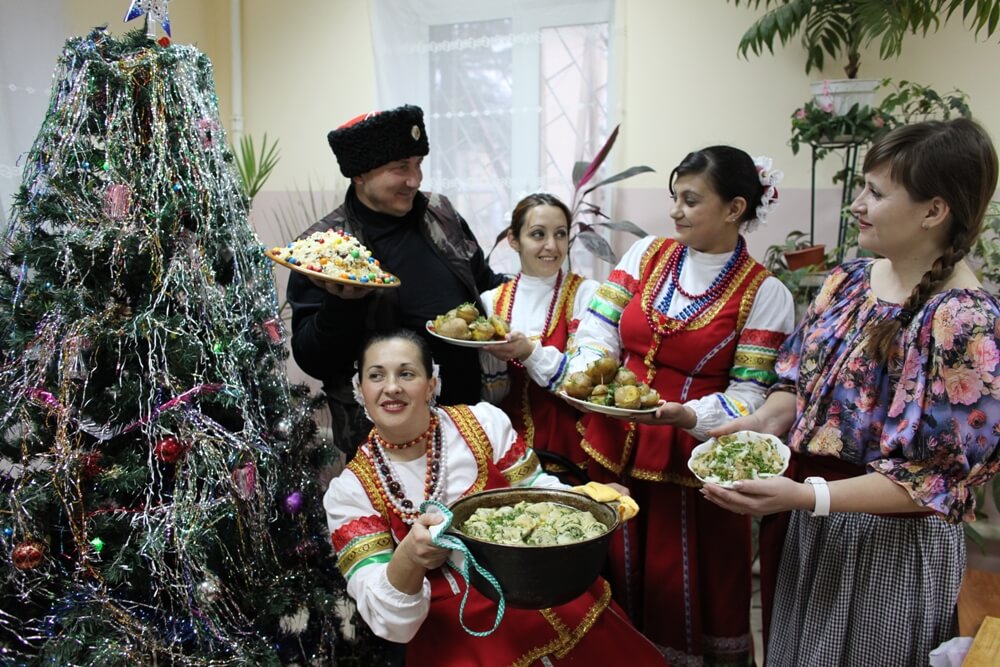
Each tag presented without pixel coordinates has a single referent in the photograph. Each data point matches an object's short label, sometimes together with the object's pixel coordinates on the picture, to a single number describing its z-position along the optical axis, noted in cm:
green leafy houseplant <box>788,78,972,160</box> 270
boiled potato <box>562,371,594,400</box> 181
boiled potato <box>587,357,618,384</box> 184
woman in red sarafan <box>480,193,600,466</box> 224
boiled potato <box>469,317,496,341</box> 192
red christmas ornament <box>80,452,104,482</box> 156
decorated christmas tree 153
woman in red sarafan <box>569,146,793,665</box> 187
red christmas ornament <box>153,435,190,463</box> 153
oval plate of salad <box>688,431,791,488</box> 155
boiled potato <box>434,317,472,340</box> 190
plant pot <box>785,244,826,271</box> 274
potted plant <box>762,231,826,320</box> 268
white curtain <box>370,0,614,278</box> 342
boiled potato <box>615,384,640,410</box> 170
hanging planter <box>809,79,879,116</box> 277
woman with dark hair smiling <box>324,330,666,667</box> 147
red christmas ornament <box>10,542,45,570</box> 148
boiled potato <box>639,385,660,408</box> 172
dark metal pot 117
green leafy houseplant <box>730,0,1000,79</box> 259
